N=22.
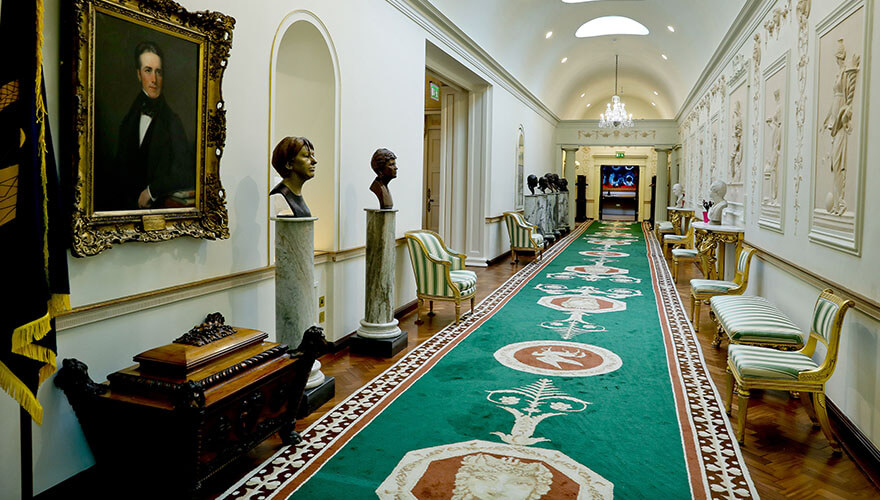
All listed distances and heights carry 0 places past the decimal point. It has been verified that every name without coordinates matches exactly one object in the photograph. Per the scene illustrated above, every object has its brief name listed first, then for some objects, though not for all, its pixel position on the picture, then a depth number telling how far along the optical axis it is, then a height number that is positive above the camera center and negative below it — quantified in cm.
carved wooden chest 282 -98
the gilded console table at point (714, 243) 792 -33
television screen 3209 +208
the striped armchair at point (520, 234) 1255 -40
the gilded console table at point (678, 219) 1598 -3
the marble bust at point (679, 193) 1742 +72
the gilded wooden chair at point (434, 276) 697 -74
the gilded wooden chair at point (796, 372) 377 -95
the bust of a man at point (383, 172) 590 +40
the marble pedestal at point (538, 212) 1395 +8
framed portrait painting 305 +49
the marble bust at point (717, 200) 892 +29
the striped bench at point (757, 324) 466 -85
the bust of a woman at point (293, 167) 437 +32
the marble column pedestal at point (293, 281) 428 -50
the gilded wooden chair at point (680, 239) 1140 -41
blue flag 223 -2
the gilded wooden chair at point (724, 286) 658 -74
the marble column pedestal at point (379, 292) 573 -76
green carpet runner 324 -140
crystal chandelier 1861 +316
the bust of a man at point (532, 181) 1480 +84
